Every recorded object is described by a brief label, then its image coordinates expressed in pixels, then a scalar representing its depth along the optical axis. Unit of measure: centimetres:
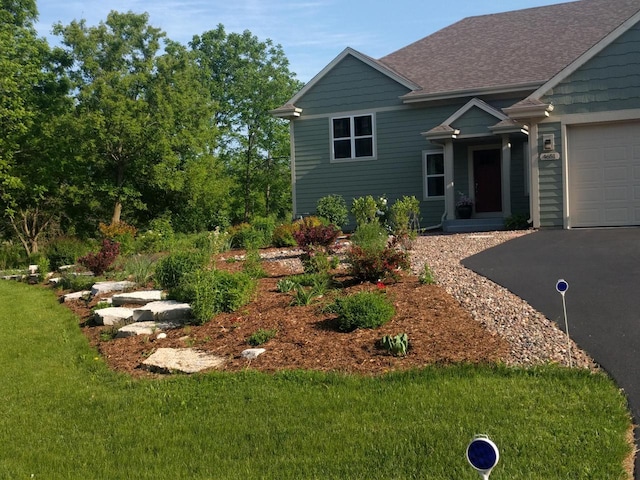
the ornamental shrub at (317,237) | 1030
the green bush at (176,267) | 959
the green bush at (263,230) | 1519
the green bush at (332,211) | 1788
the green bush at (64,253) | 1608
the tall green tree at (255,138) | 3738
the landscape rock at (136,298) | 938
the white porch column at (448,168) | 1806
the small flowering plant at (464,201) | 1822
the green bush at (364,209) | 1341
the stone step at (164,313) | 809
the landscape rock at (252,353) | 616
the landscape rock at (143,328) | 772
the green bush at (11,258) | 1949
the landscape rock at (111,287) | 1094
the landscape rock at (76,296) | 1108
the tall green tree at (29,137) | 2170
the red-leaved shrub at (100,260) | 1287
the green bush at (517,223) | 1547
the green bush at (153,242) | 1614
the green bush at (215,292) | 771
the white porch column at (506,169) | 1722
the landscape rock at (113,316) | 841
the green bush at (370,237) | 906
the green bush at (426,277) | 824
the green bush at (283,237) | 1454
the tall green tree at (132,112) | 2525
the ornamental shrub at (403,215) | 1098
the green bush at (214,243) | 1198
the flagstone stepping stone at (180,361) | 609
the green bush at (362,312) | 653
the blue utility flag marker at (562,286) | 537
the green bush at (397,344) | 576
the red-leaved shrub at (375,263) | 838
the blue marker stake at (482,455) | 227
